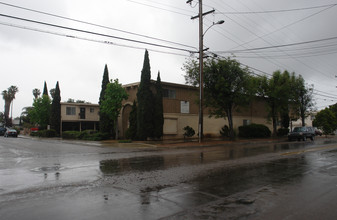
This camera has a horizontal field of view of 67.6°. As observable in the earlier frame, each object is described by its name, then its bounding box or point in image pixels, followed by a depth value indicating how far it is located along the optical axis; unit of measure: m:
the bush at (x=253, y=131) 36.12
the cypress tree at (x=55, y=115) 40.03
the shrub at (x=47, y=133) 37.78
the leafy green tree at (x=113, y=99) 26.86
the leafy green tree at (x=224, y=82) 25.11
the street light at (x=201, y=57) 23.09
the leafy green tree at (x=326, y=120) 41.53
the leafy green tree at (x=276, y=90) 32.51
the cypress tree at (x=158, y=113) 26.65
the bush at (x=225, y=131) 34.31
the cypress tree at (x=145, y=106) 26.05
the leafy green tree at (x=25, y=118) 51.94
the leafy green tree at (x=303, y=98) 37.28
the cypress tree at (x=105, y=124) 29.97
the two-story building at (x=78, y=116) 41.62
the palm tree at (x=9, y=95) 73.88
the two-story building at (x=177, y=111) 29.25
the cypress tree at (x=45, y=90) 46.94
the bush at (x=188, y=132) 27.16
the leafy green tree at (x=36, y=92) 76.81
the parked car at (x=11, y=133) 38.78
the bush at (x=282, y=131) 42.36
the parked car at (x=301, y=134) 30.44
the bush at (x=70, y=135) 31.30
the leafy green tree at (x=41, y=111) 42.06
